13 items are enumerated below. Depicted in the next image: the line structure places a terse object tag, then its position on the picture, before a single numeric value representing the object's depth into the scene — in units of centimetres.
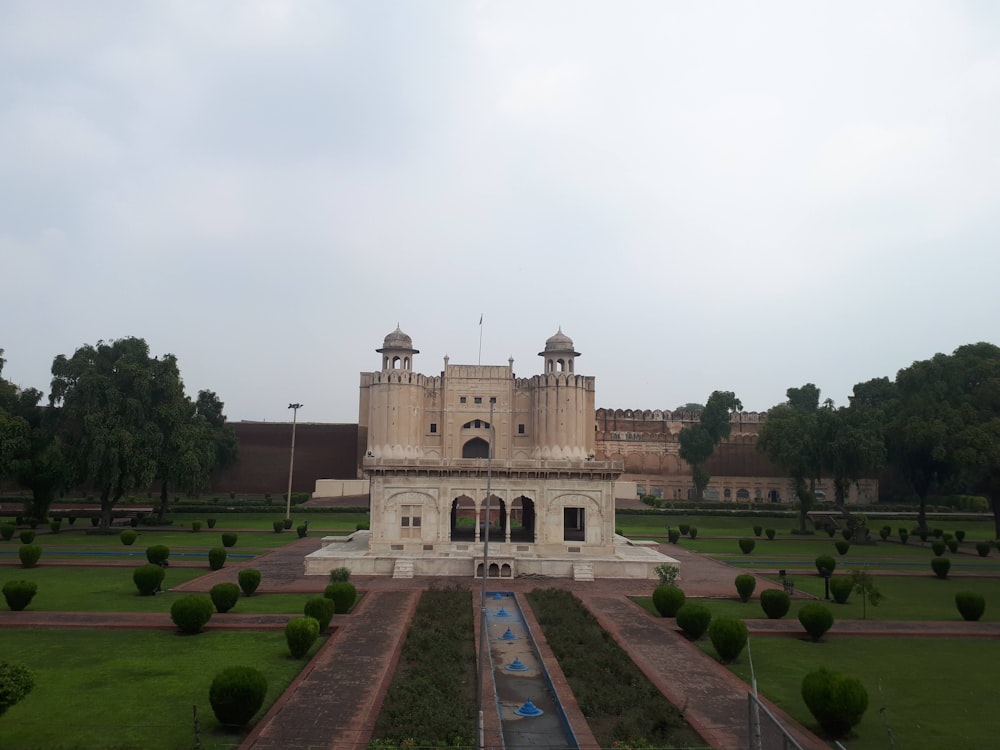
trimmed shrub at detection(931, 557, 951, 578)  2792
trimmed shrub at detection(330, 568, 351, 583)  2345
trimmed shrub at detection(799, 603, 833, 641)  1731
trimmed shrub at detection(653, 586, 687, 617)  1995
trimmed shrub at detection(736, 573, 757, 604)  2259
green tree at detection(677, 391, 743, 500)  6412
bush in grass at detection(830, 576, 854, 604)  2262
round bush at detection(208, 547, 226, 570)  2691
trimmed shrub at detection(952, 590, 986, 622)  1984
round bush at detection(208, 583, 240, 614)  1923
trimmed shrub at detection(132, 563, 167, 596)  2156
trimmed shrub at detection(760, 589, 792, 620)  1952
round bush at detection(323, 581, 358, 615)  1973
